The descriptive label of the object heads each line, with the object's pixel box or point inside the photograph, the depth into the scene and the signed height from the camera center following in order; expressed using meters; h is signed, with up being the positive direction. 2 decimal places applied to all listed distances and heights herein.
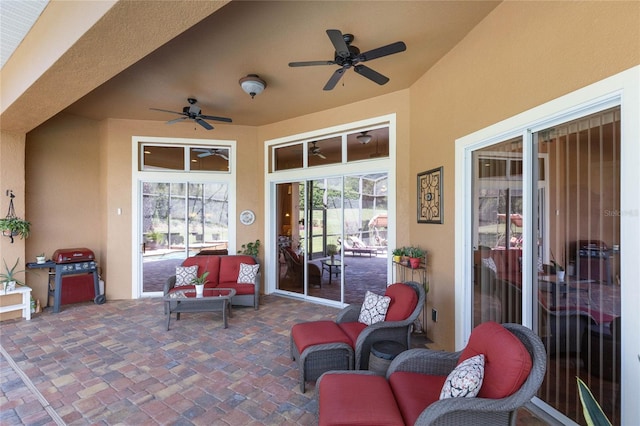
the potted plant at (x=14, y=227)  4.64 -0.22
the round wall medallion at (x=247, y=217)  6.32 -0.08
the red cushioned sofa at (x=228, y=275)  5.11 -1.13
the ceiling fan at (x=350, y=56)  2.67 +1.54
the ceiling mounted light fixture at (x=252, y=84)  3.95 +1.76
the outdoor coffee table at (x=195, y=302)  4.23 -1.31
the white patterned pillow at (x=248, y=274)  5.36 -1.11
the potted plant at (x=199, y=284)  4.39 -1.06
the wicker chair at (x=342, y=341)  2.76 -1.25
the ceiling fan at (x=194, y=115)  4.55 +1.57
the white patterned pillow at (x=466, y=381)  1.72 -1.00
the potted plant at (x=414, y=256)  3.83 -0.56
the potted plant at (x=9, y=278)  4.65 -1.04
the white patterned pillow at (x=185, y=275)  5.05 -1.06
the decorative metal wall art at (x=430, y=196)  3.79 +0.24
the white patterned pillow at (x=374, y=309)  3.19 -1.06
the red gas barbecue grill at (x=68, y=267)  5.09 -0.96
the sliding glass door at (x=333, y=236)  5.05 -0.43
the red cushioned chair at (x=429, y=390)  1.62 -1.18
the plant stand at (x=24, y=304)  4.65 -1.45
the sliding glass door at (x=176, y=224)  6.12 -0.22
